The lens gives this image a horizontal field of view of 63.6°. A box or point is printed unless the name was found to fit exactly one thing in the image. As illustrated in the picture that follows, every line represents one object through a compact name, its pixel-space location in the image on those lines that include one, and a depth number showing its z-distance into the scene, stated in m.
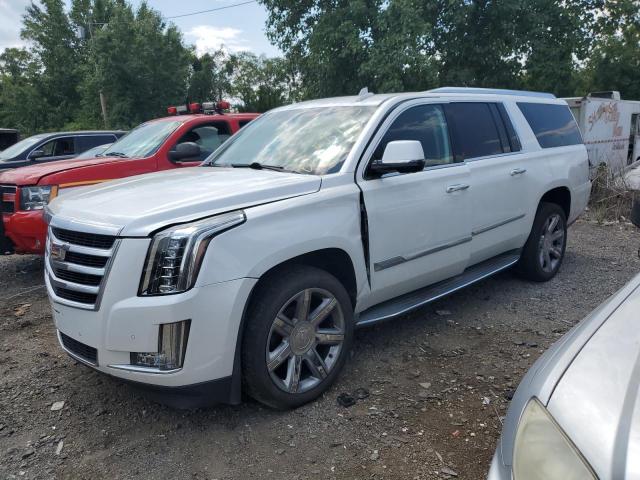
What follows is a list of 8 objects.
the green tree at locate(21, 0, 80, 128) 31.89
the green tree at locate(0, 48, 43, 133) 31.48
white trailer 11.32
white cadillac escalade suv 2.53
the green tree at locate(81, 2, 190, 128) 21.36
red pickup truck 5.28
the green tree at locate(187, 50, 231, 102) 29.78
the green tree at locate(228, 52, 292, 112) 40.91
